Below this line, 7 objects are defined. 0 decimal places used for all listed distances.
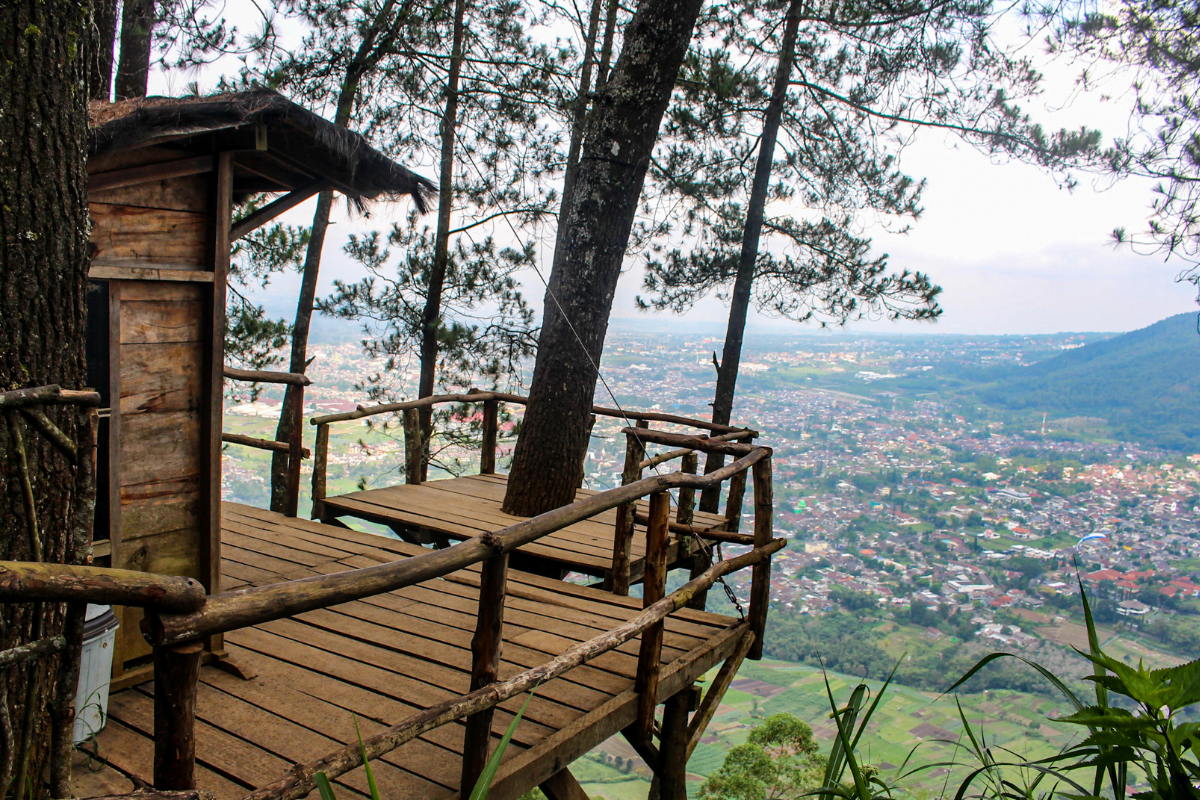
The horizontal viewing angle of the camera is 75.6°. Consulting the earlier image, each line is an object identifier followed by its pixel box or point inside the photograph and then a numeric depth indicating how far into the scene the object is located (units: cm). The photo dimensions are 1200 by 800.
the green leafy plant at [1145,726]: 118
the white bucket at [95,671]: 257
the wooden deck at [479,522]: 496
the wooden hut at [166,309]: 279
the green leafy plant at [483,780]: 138
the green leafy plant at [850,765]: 161
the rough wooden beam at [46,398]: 186
